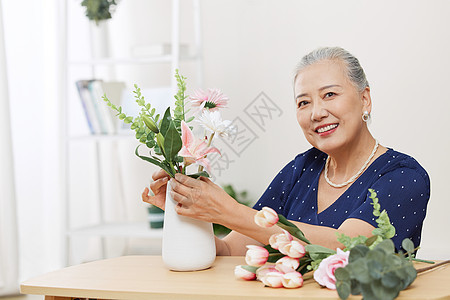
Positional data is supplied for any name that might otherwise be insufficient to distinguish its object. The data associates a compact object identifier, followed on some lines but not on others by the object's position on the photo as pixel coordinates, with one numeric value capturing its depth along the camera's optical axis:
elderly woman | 2.45
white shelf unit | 4.55
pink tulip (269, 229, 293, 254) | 2.12
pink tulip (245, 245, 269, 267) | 2.16
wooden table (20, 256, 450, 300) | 2.06
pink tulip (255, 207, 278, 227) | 2.09
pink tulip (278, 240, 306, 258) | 2.10
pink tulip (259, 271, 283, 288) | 2.10
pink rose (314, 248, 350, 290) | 2.02
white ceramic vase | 2.32
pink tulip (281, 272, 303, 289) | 2.08
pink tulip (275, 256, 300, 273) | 2.11
